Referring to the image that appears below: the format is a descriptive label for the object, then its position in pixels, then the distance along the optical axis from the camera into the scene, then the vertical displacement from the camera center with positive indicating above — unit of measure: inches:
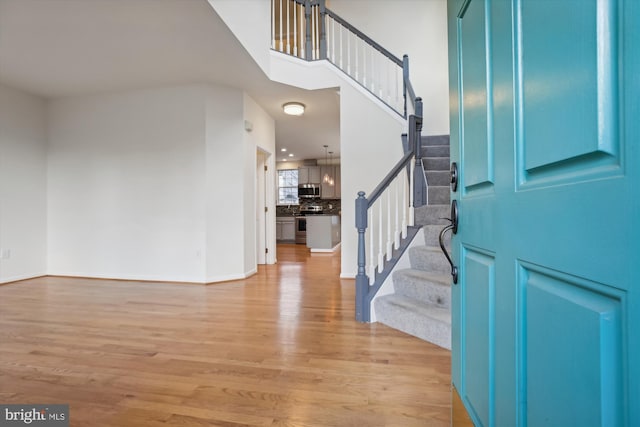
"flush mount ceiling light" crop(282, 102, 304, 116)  194.2 +70.0
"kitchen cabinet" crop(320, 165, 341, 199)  379.9 +37.1
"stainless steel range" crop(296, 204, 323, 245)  355.1 -16.3
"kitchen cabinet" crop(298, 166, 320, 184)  384.2 +50.8
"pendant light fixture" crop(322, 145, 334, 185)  380.2 +44.9
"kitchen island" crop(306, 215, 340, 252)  288.7 -18.2
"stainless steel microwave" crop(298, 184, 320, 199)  378.3 +29.7
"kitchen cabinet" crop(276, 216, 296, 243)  362.6 -17.7
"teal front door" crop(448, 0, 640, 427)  15.2 +0.1
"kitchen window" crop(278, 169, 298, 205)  402.3 +37.5
